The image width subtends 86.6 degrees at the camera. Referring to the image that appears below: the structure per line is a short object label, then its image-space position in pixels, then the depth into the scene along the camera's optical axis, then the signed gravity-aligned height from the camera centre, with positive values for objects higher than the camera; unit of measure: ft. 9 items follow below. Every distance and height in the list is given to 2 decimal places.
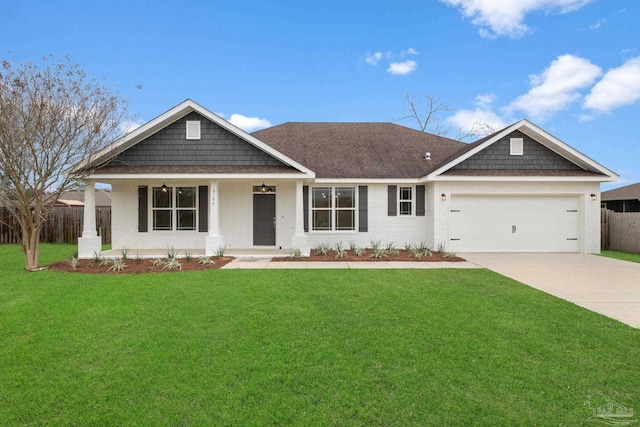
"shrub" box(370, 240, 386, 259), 36.98 -4.25
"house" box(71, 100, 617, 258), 40.29 +2.13
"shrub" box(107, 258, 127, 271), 30.69 -4.55
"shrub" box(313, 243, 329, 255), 39.06 -4.06
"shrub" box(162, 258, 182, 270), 31.12 -4.54
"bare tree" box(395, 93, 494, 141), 92.73 +26.78
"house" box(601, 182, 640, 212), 75.00 +3.39
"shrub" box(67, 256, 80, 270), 32.11 -4.48
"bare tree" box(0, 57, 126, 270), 30.30 +7.97
